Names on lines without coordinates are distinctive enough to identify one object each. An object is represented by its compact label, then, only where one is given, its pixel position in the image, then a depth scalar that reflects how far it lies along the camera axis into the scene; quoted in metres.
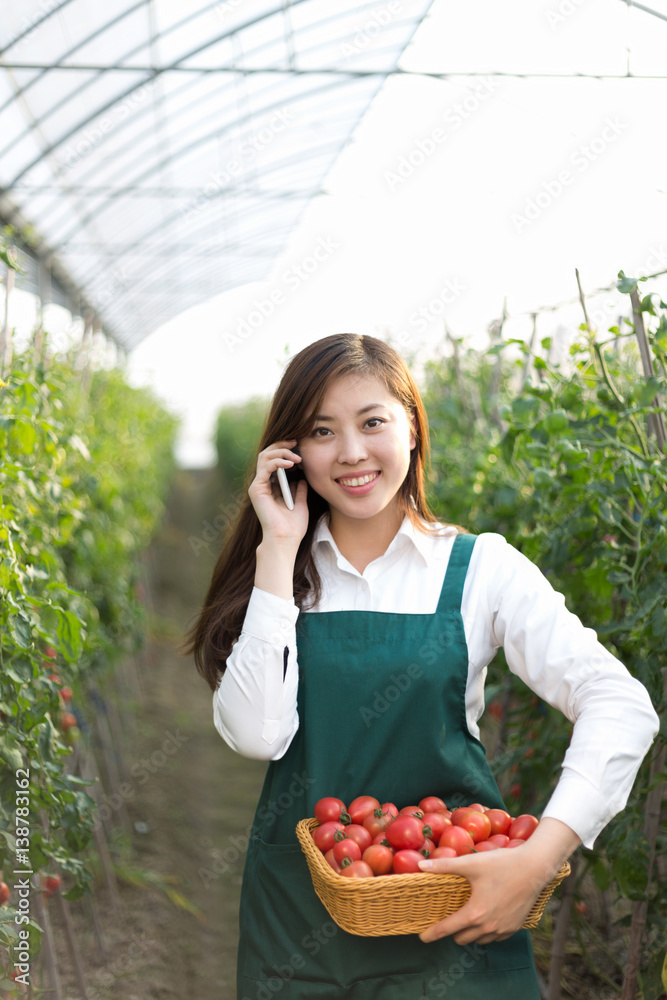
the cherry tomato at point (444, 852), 1.13
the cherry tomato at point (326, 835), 1.23
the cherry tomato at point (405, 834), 1.18
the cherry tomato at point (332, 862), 1.19
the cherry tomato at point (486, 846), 1.14
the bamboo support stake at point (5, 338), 1.88
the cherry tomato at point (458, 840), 1.15
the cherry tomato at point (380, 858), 1.16
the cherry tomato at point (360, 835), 1.21
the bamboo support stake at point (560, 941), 1.97
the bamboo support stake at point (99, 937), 2.66
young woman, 1.27
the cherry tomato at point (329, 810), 1.29
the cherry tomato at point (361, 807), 1.27
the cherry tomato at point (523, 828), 1.19
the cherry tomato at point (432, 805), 1.29
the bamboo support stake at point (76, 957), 2.22
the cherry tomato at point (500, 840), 1.15
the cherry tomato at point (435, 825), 1.21
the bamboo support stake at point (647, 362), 1.59
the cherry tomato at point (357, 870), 1.14
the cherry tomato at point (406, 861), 1.13
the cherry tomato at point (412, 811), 1.25
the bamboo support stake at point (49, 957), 1.95
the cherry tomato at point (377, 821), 1.24
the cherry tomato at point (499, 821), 1.23
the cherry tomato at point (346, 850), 1.18
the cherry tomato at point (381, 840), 1.21
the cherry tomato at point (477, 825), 1.19
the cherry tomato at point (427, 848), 1.17
